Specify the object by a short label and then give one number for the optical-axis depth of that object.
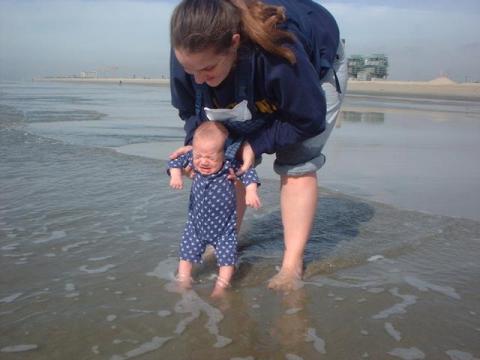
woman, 2.06
